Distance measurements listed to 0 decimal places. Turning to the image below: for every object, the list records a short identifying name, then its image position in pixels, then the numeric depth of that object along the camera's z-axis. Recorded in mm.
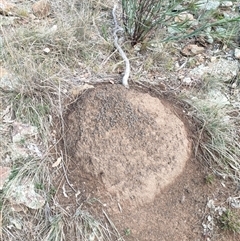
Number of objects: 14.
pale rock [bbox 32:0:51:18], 1594
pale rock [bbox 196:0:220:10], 1632
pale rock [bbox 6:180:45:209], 1059
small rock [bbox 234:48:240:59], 1481
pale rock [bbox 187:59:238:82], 1408
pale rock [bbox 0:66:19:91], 1278
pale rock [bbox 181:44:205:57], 1495
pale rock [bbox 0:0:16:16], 1578
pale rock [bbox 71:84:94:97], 1293
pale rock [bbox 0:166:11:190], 1079
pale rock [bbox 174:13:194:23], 1586
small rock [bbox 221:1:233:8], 1686
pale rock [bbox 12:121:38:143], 1177
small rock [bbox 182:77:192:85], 1399
